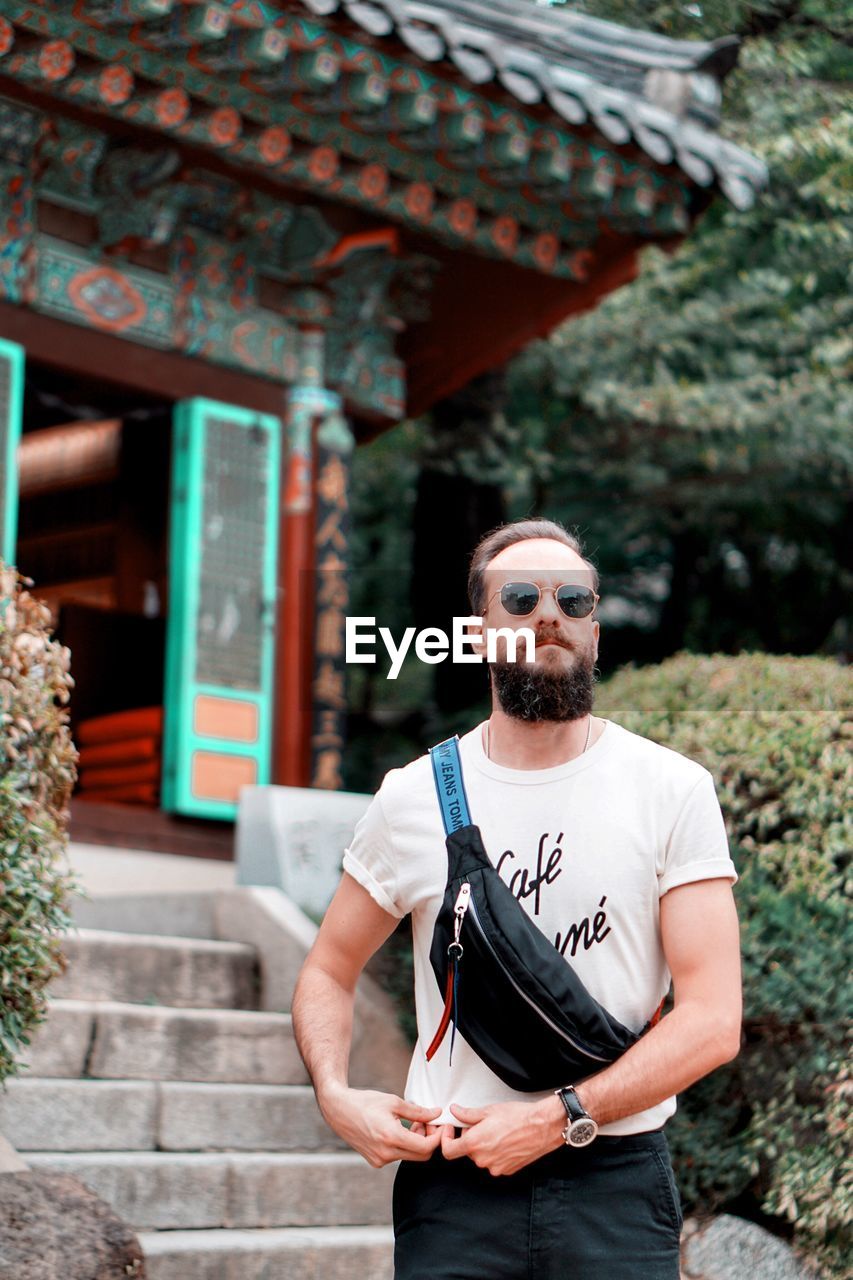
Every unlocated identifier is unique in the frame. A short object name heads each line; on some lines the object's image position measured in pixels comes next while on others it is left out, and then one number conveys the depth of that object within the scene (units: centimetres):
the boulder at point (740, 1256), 485
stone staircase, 493
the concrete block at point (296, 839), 710
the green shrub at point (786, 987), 492
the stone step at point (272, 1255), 467
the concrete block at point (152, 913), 692
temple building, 766
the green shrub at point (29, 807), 420
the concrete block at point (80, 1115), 503
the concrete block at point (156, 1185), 489
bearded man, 259
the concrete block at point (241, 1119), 536
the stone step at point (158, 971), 603
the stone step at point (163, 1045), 542
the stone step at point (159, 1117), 507
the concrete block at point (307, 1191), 516
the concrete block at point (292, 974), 602
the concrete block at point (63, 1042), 536
